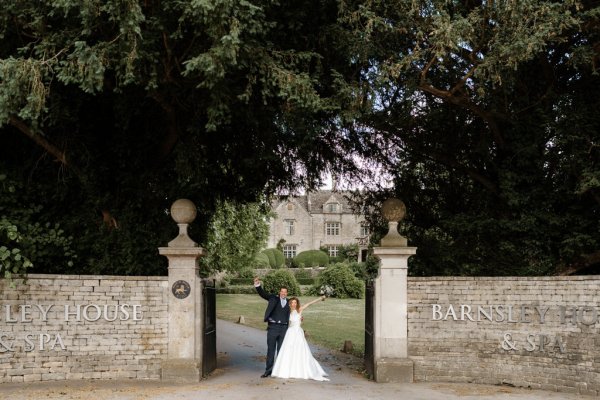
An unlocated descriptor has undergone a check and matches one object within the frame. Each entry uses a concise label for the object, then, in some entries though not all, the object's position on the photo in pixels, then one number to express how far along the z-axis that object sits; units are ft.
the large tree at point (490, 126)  33.83
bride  39.93
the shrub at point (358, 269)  141.28
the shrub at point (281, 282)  111.75
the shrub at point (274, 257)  189.06
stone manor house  219.20
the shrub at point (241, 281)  147.22
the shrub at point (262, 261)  171.65
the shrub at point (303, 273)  167.14
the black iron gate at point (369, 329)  40.27
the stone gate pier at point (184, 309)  37.96
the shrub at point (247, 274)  148.36
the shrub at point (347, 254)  192.05
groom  41.32
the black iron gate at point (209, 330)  40.01
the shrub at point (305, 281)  155.33
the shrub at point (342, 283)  115.34
